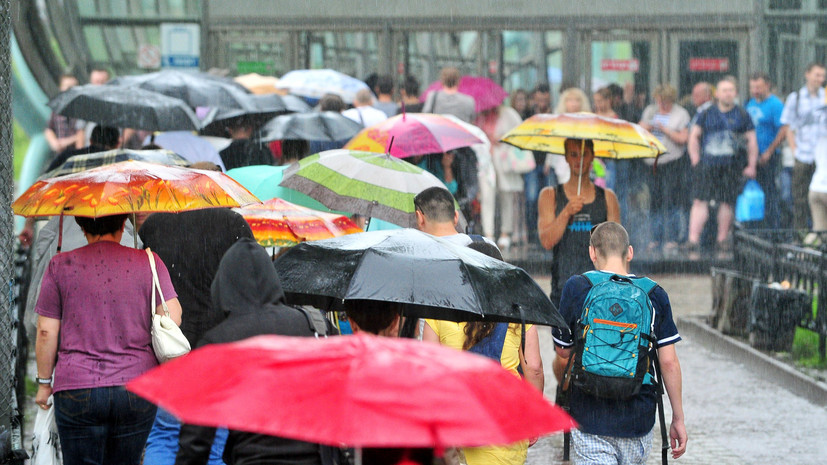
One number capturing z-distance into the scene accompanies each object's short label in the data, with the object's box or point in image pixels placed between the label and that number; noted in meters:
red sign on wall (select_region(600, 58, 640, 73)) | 36.87
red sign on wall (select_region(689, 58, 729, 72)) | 36.97
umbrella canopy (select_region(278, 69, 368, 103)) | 31.41
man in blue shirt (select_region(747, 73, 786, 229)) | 32.59
